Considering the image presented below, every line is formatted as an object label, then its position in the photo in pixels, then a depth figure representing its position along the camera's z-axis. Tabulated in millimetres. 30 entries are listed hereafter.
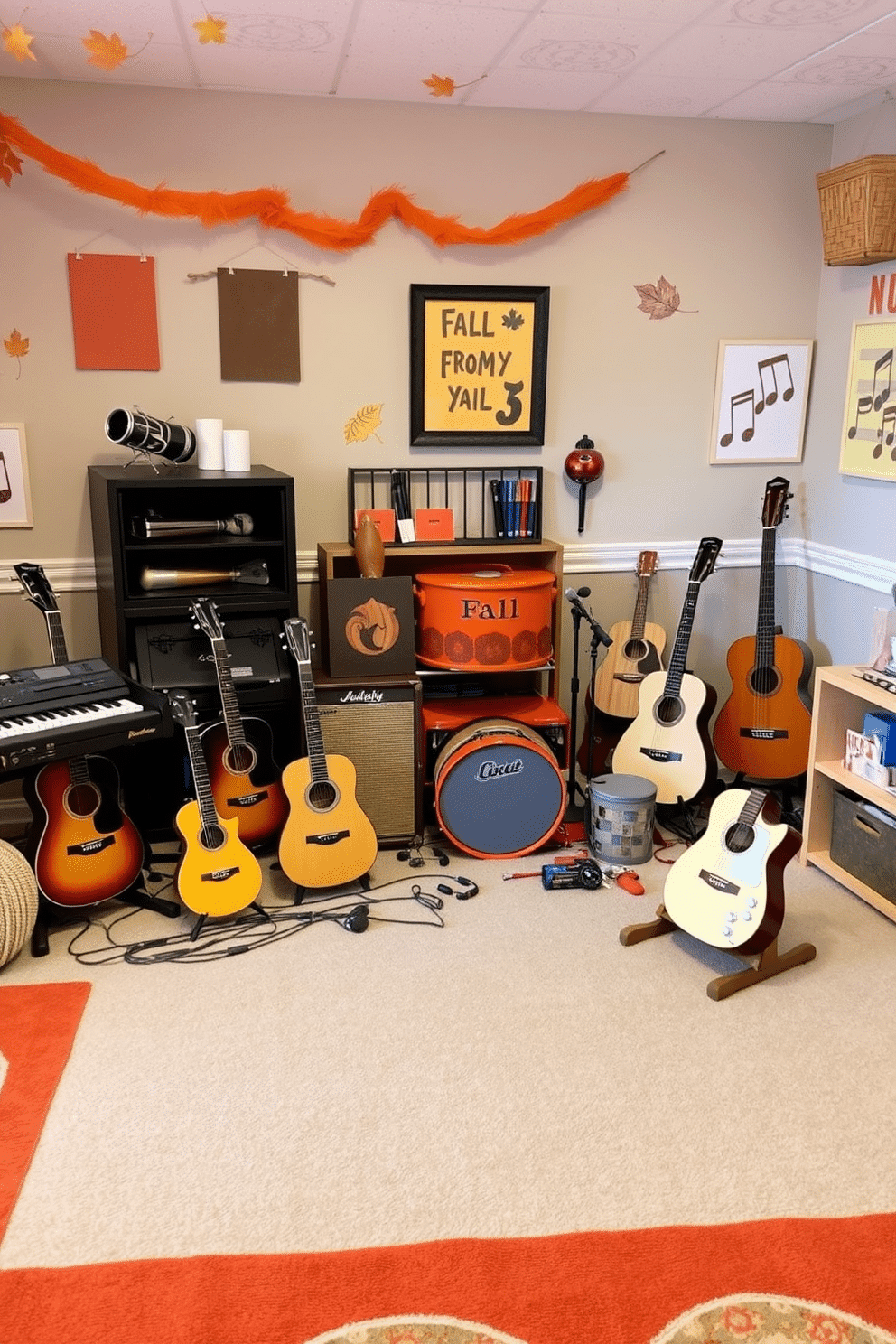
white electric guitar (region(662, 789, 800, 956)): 2791
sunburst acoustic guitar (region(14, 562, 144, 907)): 3055
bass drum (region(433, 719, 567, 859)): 3461
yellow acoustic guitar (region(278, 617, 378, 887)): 3246
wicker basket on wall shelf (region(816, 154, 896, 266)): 3305
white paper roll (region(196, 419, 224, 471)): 3430
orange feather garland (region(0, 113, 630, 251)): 3311
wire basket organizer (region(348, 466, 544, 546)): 3783
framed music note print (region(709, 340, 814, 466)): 3963
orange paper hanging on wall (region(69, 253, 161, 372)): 3424
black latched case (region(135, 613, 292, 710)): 3328
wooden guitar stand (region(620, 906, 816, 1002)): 2770
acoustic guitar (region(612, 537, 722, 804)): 3654
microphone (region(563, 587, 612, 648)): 3637
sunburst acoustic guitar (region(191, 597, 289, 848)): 3285
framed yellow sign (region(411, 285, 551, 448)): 3699
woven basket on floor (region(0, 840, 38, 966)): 2822
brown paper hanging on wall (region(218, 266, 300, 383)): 3541
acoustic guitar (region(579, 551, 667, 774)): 3855
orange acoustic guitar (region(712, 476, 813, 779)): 3770
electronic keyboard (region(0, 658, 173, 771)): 2775
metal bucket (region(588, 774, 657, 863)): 3463
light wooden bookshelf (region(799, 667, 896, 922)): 3344
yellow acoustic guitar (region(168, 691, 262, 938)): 3074
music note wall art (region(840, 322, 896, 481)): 3600
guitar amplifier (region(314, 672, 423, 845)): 3484
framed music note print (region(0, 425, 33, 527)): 3469
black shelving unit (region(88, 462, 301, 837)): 3271
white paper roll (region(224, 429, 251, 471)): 3406
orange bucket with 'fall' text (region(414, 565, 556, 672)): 3531
